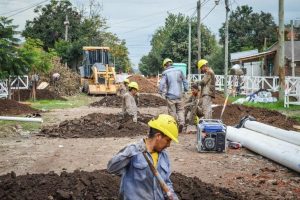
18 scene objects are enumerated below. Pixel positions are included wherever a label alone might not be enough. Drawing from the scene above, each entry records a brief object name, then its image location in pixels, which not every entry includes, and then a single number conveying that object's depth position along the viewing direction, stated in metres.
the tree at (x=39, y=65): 32.22
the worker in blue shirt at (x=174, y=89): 14.92
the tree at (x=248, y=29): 80.62
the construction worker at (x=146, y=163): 4.43
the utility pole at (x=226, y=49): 33.09
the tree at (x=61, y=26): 68.41
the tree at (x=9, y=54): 20.56
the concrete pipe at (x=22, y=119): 16.31
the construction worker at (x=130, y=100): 15.30
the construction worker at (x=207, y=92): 14.41
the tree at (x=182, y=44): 66.00
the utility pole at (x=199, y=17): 41.89
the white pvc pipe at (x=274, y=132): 11.64
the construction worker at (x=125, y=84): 20.72
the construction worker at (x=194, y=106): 15.39
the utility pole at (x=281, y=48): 27.34
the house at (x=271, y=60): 45.72
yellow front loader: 35.97
